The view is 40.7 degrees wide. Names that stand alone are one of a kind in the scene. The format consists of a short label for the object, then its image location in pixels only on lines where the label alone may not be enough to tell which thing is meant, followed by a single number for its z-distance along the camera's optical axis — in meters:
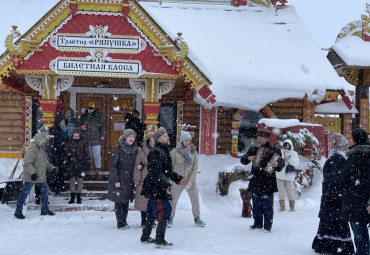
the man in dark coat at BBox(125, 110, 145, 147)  13.04
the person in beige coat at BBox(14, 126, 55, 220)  9.41
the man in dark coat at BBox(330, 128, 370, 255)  5.95
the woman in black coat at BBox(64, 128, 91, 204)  10.62
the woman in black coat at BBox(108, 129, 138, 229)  8.42
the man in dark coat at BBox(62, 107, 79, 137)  12.49
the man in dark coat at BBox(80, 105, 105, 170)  12.87
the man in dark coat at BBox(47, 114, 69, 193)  11.34
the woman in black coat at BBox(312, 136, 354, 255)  6.44
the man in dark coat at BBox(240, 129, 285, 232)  8.20
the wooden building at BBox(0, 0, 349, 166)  11.42
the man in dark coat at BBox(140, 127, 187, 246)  7.07
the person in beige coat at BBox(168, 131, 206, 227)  8.94
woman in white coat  10.90
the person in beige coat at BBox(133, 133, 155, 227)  8.45
